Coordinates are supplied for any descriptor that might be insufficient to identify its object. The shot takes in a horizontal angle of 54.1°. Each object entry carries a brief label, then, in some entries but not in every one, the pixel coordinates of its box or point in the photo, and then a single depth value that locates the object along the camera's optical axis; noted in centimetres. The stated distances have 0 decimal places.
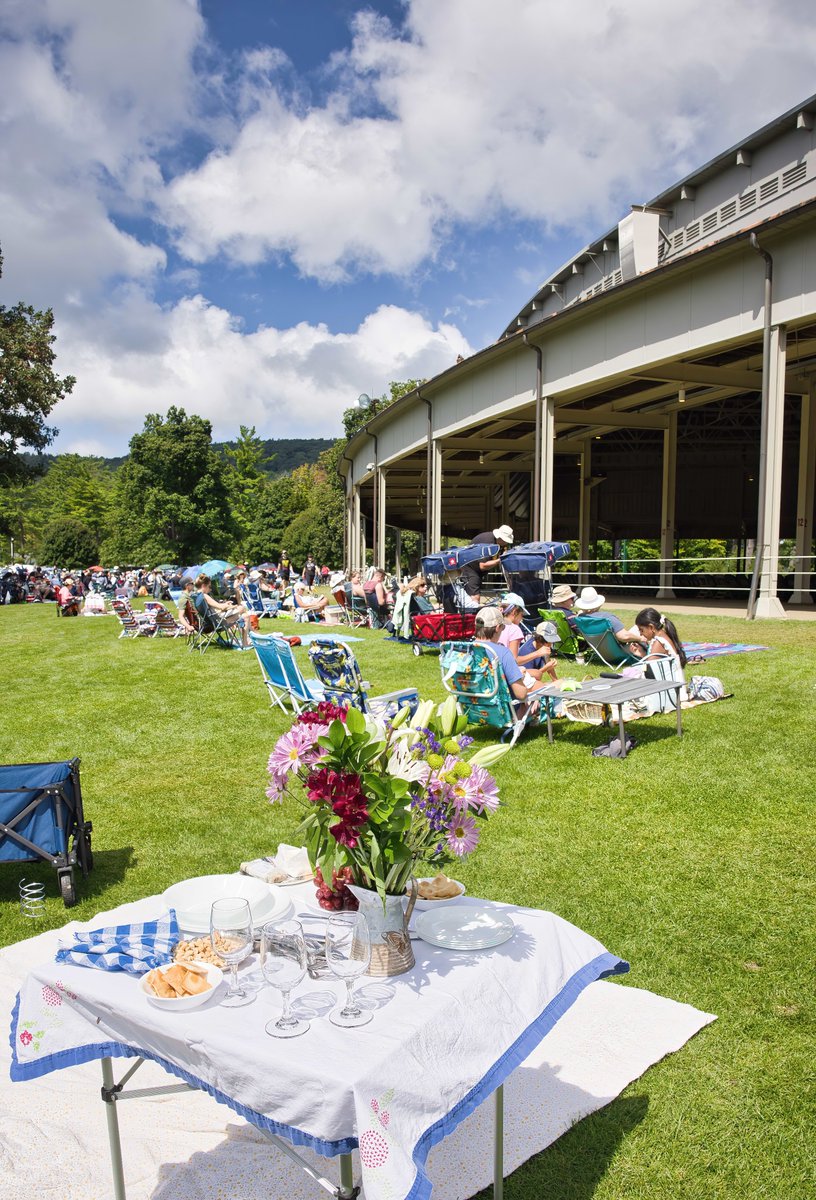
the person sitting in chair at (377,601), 1623
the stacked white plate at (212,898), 207
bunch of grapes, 202
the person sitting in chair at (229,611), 1413
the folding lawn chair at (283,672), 810
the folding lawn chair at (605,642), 892
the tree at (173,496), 4619
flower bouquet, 182
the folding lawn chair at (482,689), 669
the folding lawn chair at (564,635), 1065
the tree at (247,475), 6512
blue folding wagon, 409
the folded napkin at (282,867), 265
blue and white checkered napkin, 190
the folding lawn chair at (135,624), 1669
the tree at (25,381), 3077
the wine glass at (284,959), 168
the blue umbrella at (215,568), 2097
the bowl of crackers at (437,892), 221
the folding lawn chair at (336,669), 770
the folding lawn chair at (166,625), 1656
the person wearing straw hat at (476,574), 1333
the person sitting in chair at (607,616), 887
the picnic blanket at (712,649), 1006
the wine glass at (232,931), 182
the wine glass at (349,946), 183
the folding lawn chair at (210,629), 1422
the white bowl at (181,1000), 171
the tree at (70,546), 5978
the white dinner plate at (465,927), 196
